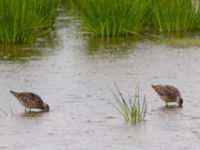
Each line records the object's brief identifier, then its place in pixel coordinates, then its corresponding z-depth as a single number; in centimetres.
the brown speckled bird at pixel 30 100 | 1931
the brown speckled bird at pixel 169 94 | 1980
